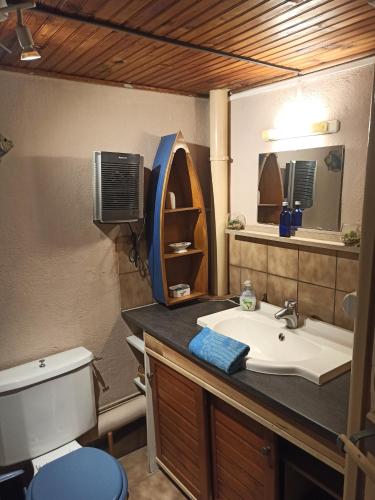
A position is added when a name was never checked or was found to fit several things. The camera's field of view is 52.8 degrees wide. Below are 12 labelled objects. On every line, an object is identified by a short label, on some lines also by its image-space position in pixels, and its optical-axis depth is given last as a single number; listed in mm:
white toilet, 1497
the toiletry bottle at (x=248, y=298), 1978
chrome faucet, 1766
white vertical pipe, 2125
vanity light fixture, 1649
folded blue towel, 1446
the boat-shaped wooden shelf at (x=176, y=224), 2002
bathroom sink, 1405
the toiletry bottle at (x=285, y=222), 1844
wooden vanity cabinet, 1441
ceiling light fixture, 1012
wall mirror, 1684
